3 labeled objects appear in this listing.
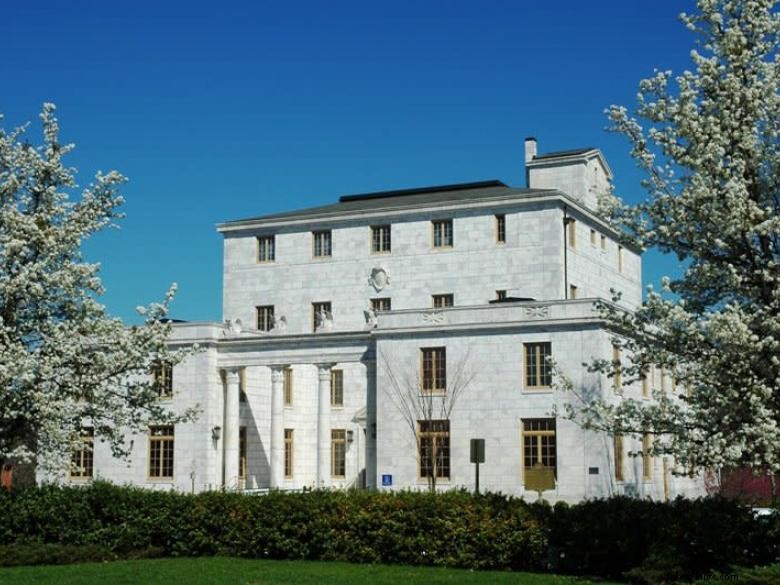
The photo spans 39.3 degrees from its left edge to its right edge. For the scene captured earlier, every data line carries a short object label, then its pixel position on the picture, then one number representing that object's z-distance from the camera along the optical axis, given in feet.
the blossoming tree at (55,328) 82.99
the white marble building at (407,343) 136.67
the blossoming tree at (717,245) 61.98
